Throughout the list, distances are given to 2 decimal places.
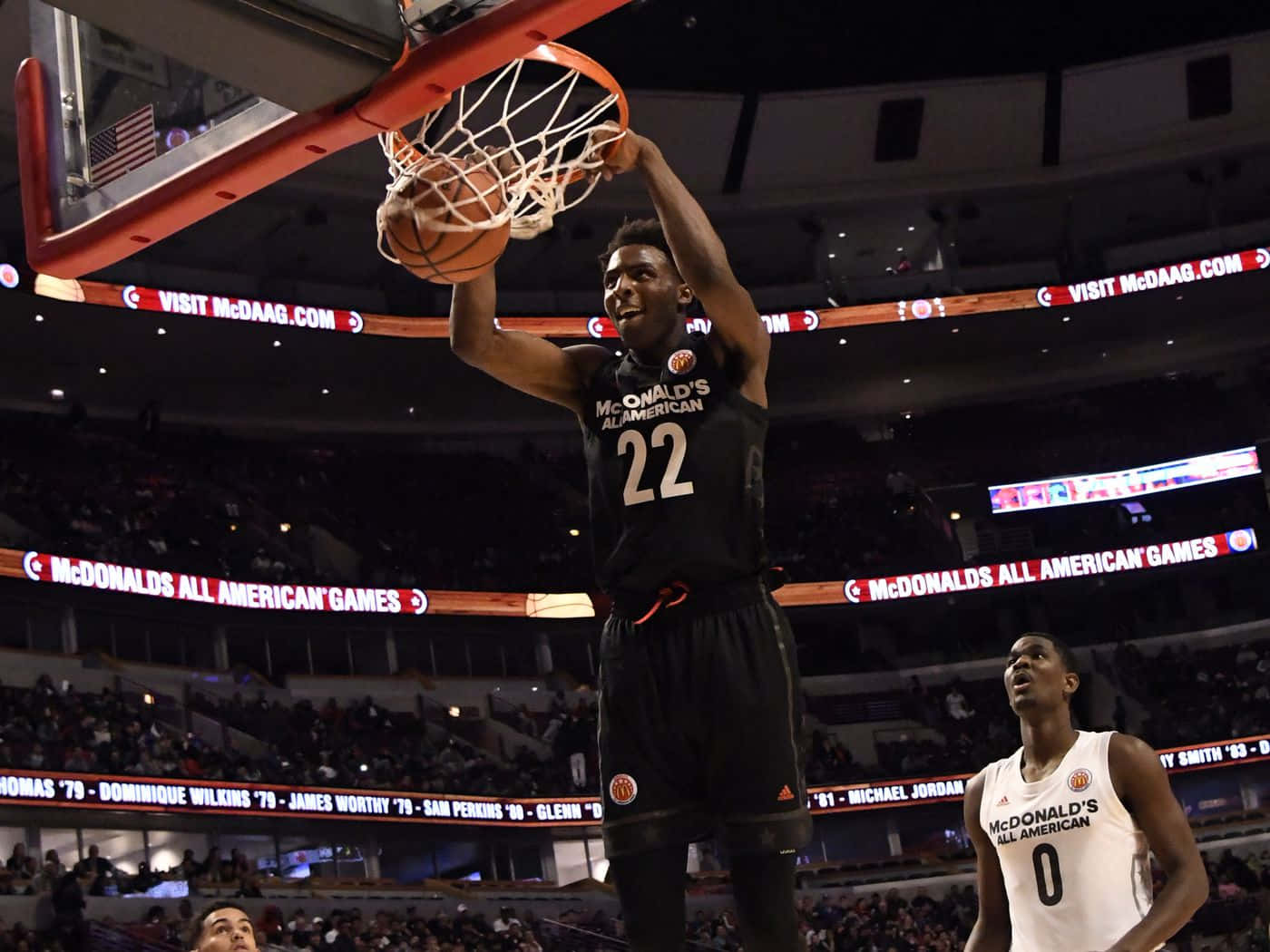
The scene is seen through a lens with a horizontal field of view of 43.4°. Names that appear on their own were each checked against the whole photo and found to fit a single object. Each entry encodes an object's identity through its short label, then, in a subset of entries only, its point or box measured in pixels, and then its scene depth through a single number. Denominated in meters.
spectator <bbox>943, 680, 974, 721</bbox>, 29.73
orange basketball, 3.61
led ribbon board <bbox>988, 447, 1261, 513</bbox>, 31.70
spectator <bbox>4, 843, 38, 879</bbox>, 18.22
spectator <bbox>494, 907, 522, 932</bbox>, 21.39
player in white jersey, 4.23
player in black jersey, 3.42
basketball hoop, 3.66
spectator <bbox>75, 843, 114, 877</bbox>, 18.92
